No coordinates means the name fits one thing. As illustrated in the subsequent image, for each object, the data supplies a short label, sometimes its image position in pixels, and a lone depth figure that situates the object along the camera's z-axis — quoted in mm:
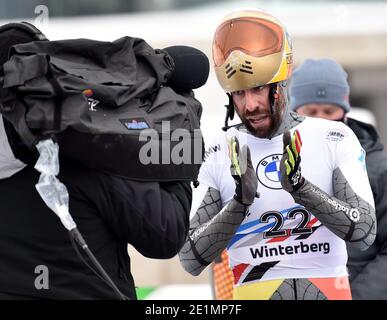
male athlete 8469
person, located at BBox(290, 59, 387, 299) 10516
